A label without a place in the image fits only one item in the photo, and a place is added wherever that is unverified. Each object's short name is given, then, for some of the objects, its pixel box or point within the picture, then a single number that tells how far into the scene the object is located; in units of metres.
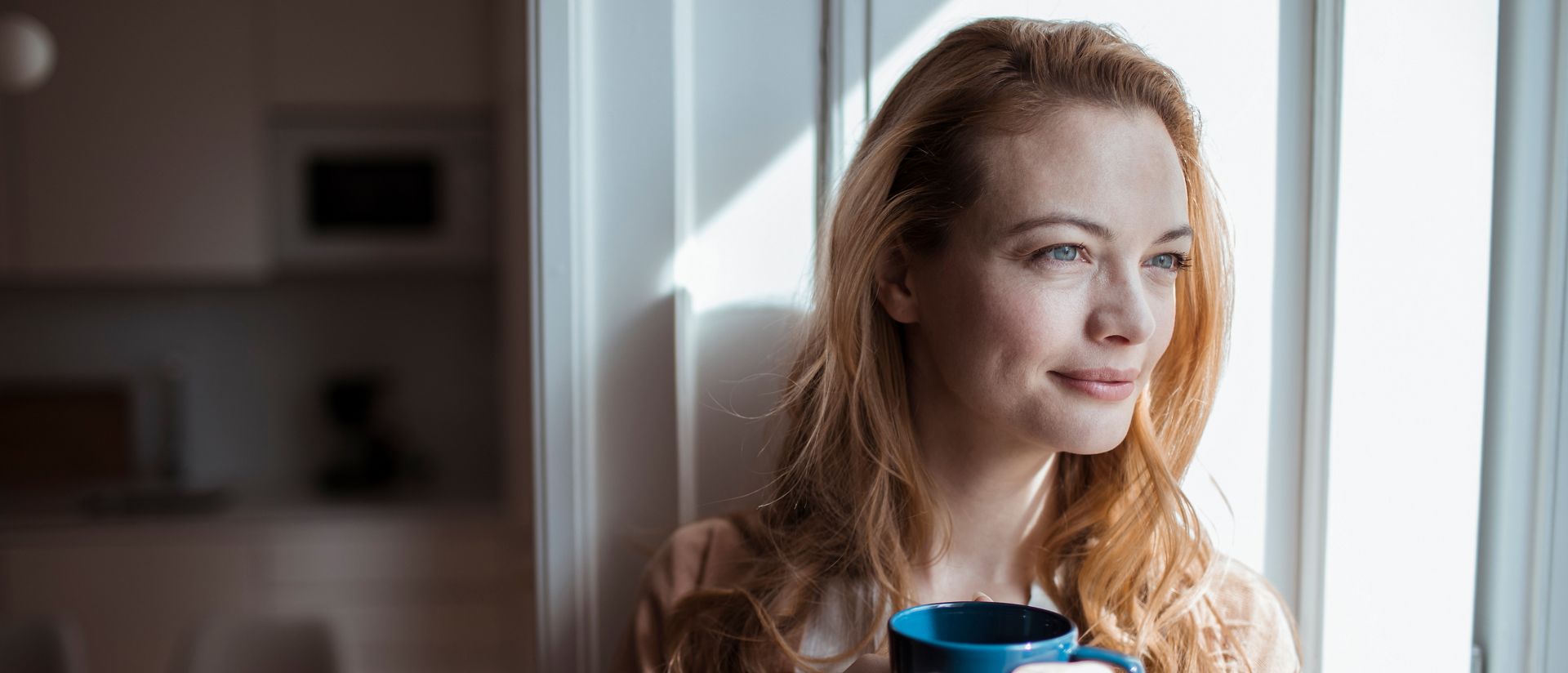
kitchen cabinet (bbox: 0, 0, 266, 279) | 2.73
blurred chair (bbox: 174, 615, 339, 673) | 1.77
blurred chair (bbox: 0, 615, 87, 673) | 1.84
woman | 0.77
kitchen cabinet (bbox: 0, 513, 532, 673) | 2.63
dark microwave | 2.84
